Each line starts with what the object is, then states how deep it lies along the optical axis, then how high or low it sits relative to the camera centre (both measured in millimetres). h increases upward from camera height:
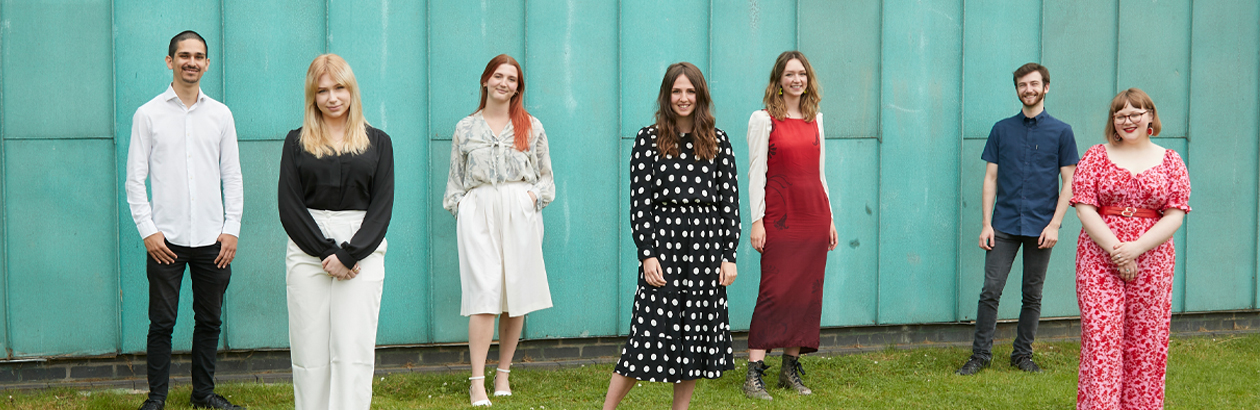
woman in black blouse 4062 -290
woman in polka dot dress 4109 -289
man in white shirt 4820 -134
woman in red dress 5359 -194
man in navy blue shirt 6008 -123
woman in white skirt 5281 -179
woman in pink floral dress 4625 -357
